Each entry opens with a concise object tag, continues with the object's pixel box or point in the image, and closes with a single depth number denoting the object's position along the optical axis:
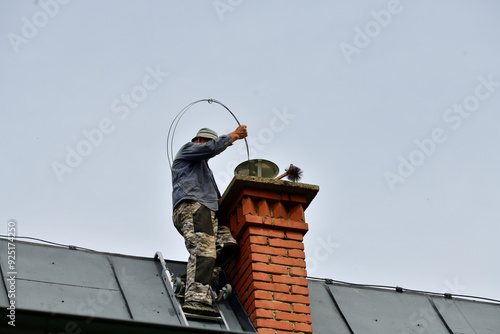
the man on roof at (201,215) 15.27
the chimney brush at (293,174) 16.90
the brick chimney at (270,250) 15.05
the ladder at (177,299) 14.70
